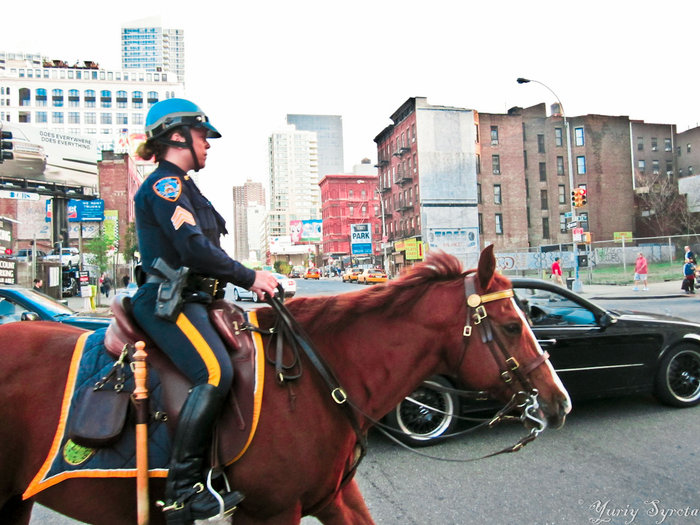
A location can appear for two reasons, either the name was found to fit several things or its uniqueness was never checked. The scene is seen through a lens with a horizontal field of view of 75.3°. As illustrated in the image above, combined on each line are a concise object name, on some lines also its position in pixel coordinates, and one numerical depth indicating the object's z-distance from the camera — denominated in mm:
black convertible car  5086
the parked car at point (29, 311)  7387
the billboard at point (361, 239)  64812
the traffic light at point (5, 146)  14125
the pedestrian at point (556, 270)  21609
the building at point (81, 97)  97625
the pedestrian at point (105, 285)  37844
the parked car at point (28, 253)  40362
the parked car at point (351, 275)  56906
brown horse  2066
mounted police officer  1974
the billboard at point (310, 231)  106438
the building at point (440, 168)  52875
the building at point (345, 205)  100438
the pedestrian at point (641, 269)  22797
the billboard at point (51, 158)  51344
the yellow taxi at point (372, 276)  48062
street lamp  21578
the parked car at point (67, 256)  39988
